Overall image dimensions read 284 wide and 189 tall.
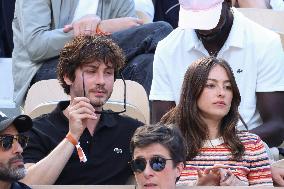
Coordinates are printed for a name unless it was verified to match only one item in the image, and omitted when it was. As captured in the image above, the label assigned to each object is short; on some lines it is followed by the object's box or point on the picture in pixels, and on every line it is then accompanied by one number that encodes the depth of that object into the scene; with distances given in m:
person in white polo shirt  10.98
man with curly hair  9.24
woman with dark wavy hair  9.55
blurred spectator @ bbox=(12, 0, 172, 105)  12.27
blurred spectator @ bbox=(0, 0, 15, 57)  14.75
